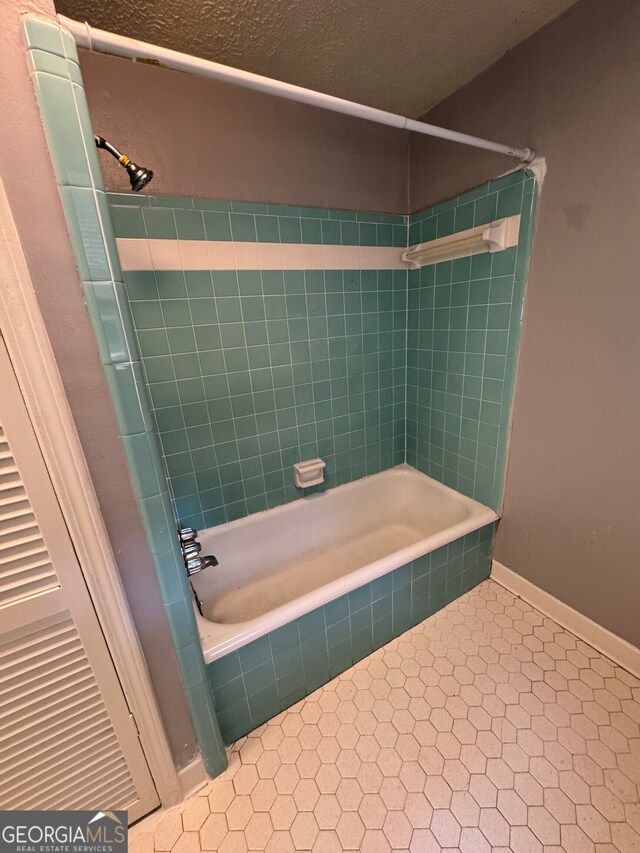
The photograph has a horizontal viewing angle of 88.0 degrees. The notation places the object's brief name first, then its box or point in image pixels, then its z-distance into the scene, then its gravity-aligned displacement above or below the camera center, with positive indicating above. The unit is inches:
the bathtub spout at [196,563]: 41.2 -28.1
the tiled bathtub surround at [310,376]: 48.7 -10.0
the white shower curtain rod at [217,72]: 23.2 +20.9
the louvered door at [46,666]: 24.9 -27.2
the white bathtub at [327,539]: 61.6 -44.7
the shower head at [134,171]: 29.2 +15.3
